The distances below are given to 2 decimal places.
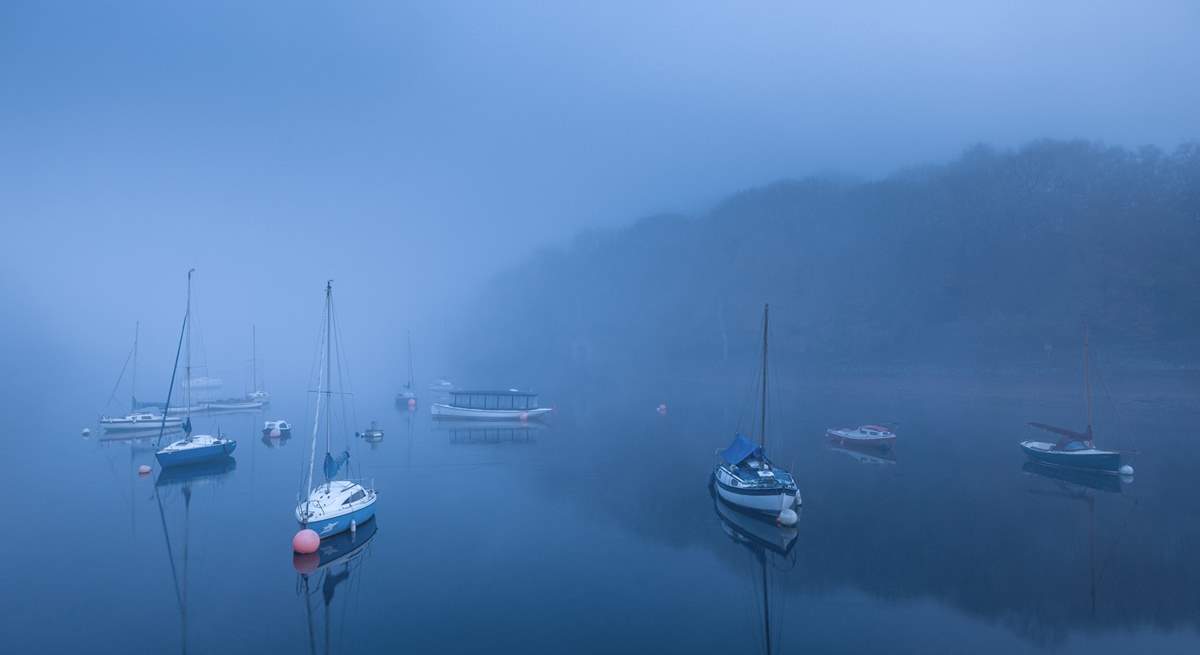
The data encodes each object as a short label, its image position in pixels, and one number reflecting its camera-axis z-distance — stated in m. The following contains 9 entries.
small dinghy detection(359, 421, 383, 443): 64.50
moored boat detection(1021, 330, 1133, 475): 43.25
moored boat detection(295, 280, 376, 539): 29.06
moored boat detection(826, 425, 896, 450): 55.44
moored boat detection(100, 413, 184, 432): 69.56
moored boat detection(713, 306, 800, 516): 32.31
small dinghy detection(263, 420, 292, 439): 67.31
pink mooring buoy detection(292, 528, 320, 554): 27.96
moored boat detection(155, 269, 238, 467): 49.00
